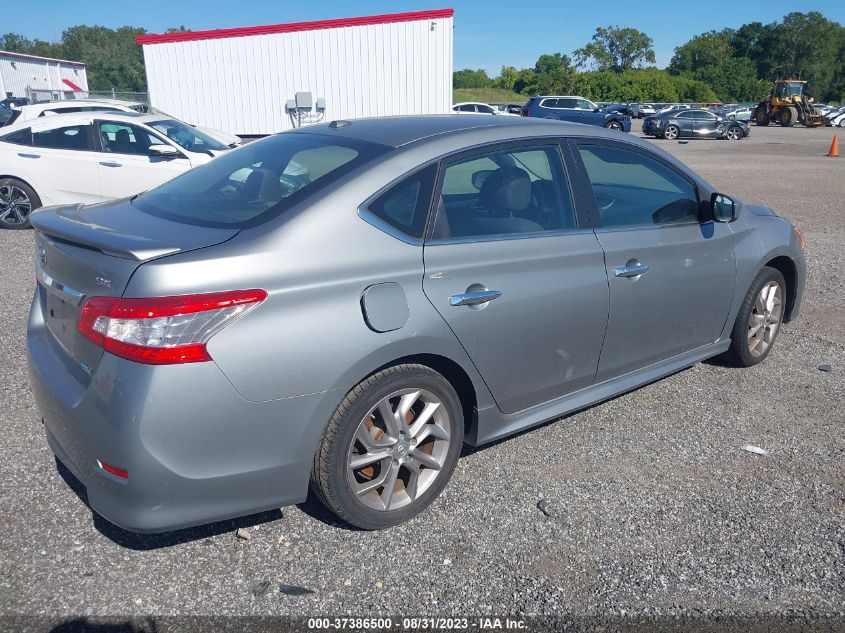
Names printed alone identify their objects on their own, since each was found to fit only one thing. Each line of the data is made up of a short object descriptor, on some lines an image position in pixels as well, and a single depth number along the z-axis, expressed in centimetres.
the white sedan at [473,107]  3612
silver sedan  253
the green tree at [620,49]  11656
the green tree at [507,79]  9931
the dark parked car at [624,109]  4681
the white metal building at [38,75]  3797
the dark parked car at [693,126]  3541
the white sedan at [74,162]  971
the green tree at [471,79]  10088
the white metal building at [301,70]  2239
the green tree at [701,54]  11144
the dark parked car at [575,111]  3575
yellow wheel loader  4666
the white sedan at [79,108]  1271
